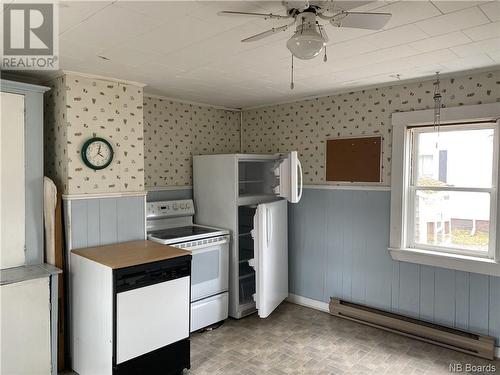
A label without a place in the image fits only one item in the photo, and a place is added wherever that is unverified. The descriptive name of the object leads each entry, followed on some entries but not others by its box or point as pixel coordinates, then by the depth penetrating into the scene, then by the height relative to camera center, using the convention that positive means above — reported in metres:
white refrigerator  3.52 -0.40
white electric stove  3.31 -0.72
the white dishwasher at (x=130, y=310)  2.39 -0.94
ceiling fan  1.43 +0.63
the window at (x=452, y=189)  2.97 -0.10
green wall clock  2.86 +0.18
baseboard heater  2.90 -1.34
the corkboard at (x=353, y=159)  3.46 +0.17
